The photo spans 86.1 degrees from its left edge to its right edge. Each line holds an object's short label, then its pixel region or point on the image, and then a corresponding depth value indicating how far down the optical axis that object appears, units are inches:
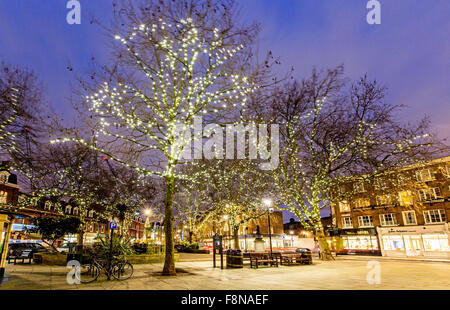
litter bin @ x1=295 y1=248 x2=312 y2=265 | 568.1
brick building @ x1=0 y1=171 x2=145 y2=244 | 1387.8
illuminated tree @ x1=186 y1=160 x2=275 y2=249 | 990.6
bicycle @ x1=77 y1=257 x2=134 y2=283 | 332.8
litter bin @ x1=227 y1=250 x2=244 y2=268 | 501.2
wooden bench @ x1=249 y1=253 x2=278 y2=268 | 501.7
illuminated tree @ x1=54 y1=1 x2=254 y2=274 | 401.4
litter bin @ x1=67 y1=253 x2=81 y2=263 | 518.3
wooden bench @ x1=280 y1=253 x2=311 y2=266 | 557.3
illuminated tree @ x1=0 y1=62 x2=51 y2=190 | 484.1
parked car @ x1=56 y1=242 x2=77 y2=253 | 1119.8
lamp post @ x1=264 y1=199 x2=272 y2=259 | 685.7
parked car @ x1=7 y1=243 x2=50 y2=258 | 847.7
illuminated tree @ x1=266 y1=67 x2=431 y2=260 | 641.6
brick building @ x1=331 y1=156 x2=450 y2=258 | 1156.5
